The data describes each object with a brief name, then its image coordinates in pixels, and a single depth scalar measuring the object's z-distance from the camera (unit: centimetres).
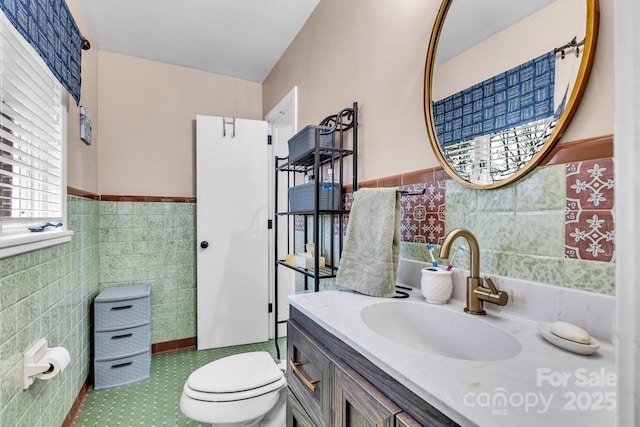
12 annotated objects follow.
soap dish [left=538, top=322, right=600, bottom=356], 62
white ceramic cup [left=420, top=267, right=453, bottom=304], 100
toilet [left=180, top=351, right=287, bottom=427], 129
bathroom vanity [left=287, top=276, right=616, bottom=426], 48
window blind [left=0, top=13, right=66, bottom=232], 108
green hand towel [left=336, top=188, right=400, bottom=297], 112
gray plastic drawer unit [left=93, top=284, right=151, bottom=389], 210
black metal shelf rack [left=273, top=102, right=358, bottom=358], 157
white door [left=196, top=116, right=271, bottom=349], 267
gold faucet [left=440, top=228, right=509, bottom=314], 85
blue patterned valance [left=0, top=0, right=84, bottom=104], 106
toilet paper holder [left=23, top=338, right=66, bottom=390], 114
